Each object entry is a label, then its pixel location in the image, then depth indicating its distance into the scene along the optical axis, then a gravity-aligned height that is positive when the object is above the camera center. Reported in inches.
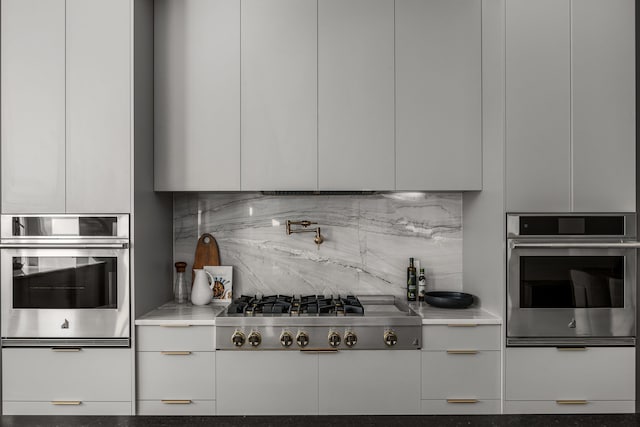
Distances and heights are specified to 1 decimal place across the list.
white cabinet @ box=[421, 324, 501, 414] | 92.6 -31.6
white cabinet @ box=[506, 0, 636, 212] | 92.7 +22.1
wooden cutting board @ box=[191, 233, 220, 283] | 114.8 -10.1
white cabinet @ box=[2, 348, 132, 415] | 91.0 -33.5
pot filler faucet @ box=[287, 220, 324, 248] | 115.0 -4.3
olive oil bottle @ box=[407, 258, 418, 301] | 113.4 -17.7
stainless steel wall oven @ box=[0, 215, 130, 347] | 91.5 -13.6
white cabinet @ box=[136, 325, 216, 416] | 92.0 -31.7
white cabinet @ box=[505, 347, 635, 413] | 92.0 -33.6
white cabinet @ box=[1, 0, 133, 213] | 92.4 +24.3
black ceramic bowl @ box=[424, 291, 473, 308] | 102.0 -19.7
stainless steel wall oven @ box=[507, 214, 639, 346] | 92.3 -13.8
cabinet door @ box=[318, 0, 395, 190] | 101.0 +27.6
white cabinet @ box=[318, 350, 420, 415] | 92.3 -34.0
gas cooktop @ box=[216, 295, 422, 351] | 91.9 -24.1
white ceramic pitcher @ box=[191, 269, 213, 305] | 107.6 -18.3
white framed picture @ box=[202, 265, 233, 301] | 113.0 -17.1
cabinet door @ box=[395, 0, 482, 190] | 100.8 +26.1
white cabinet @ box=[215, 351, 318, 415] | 92.1 -35.1
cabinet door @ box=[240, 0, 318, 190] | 100.7 +27.8
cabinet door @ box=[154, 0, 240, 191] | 100.8 +25.4
